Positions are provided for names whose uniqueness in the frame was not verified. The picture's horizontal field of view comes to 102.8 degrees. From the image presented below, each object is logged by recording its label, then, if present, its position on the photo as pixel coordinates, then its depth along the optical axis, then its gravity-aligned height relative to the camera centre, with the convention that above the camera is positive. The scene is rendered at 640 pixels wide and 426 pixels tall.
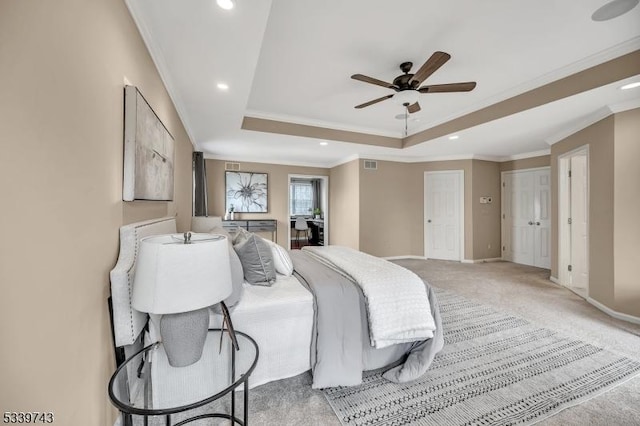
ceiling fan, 2.34 +1.24
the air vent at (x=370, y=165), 5.50 +1.03
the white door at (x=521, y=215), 5.27 -0.06
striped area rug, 1.46 -1.15
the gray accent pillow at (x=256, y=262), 1.85 -0.37
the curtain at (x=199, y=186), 4.32 +0.45
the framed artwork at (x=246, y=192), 5.84 +0.47
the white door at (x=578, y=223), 3.68 -0.15
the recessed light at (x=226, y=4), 1.46 +1.21
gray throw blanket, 1.62 -0.88
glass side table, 1.20 -0.83
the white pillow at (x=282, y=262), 2.08 -0.41
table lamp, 0.95 -0.28
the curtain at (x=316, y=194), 9.31 +0.67
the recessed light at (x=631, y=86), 2.34 +1.19
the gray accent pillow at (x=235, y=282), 1.52 -0.43
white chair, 7.76 -0.36
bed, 1.30 -0.77
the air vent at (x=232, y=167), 5.84 +1.04
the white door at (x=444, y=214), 5.56 -0.04
